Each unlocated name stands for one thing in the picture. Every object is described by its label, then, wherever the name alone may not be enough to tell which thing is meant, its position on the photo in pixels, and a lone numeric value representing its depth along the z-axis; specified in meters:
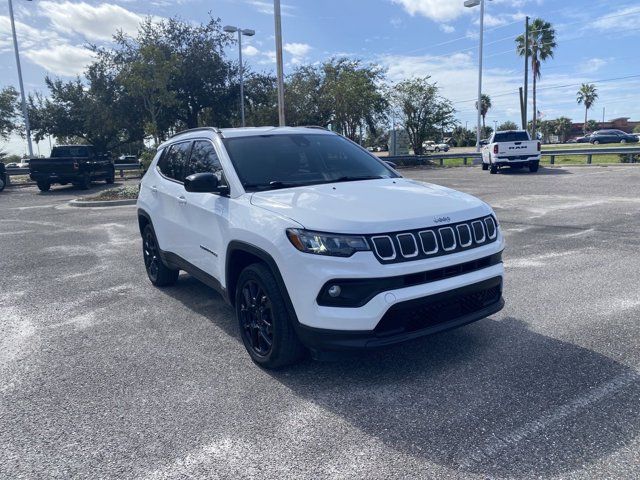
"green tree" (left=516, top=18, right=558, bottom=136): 42.47
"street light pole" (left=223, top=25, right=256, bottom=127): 28.50
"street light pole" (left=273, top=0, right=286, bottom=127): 16.72
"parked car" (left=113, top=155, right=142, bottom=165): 43.91
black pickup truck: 20.69
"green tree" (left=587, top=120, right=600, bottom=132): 96.57
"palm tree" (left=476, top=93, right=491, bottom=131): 87.82
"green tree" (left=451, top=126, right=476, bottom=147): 77.81
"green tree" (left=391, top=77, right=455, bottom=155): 34.34
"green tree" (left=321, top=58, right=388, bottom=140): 34.56
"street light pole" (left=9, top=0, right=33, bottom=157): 27.66
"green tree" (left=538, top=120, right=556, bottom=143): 99.31
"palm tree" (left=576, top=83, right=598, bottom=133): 91.44
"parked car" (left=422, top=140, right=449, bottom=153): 39.22
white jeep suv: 3.24
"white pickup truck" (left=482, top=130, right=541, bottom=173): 21.59
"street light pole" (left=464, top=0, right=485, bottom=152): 29.39
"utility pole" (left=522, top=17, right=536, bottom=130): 35.56
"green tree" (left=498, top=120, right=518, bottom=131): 94.99
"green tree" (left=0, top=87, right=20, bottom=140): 39.81
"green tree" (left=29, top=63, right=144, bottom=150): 33.12
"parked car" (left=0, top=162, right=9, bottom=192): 23.31
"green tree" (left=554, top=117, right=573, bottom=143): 96.28
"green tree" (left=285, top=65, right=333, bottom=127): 36.56
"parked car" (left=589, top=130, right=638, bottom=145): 57.62
